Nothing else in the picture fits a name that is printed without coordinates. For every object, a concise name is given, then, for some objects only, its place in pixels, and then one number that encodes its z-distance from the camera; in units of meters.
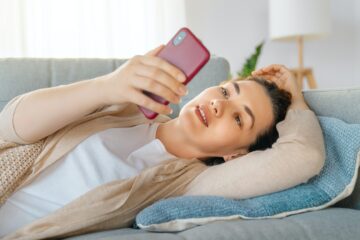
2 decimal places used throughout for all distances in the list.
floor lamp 2.53
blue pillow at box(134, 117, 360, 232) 0.86
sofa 0.78
